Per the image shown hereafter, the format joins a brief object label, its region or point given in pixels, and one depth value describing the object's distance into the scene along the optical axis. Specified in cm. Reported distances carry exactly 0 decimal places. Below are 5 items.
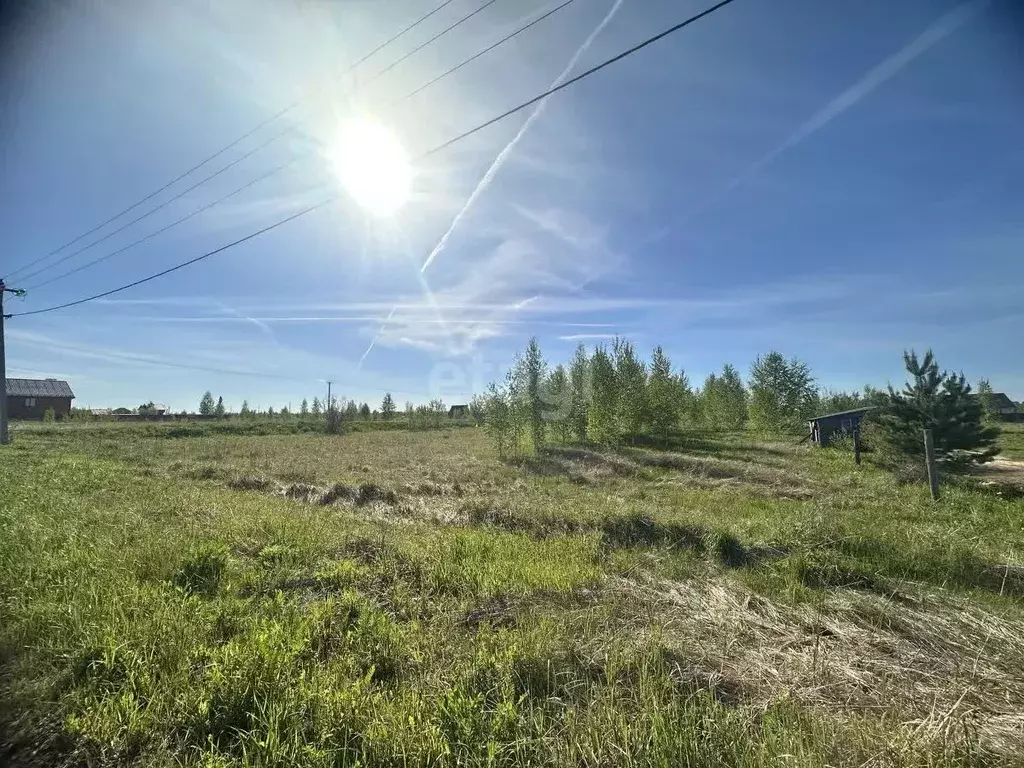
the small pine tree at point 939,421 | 1563
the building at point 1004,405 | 6745
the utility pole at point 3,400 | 2400
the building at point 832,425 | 2883
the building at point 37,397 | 6925
